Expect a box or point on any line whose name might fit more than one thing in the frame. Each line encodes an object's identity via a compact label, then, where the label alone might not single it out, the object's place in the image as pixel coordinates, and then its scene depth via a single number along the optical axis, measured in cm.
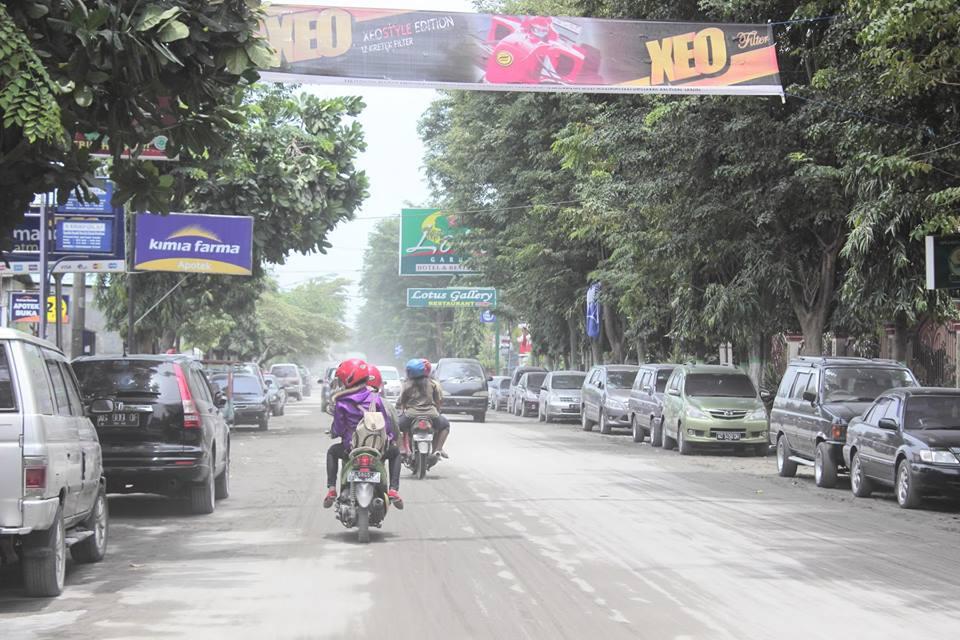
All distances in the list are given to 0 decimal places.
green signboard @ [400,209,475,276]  5584
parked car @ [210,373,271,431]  3578
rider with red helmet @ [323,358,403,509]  1248
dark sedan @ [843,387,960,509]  1526
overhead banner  1822
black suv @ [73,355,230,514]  1370
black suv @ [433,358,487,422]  4006
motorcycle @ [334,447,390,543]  1196
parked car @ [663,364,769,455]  2534
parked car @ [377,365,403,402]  5625
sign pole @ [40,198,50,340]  1839
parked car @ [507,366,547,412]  5102
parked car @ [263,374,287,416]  4544
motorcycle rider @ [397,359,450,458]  1798
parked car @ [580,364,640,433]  3338
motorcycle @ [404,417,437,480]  1792
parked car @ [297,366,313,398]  8552
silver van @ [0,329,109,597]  833
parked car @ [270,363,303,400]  6975
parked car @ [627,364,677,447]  2836
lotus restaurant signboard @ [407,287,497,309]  7012
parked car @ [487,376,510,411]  5731
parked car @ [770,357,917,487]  1855
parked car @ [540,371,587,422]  4003
